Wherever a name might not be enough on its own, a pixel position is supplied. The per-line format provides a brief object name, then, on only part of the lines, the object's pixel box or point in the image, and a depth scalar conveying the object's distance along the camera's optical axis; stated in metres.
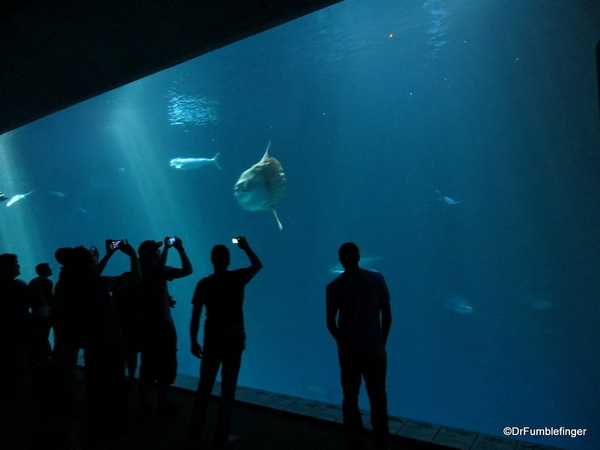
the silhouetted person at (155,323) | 3.88
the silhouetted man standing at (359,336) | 3.06
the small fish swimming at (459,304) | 18.49
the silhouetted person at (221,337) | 3.25
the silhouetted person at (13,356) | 2.85
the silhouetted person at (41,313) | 3.22
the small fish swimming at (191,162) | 17.62
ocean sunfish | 11.91
